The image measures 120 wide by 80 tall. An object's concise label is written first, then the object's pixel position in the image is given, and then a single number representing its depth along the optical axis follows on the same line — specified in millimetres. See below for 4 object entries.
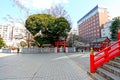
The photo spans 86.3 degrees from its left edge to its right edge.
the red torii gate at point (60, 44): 13575
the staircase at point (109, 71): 2167
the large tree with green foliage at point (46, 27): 12937
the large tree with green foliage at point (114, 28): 16797
